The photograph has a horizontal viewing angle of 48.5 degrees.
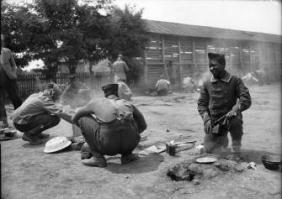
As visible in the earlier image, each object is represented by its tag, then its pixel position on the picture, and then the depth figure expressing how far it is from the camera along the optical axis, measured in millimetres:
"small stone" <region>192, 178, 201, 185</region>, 3672
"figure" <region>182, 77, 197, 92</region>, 18484
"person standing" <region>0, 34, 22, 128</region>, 7363
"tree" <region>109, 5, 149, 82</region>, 16359
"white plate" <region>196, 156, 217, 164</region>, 4145
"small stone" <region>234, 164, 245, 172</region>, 3914
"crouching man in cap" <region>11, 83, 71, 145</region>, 5633
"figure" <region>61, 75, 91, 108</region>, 9164
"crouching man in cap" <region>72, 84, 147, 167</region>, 4141
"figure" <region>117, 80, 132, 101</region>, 11125
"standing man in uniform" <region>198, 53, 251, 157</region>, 4414
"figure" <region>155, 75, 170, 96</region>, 16406
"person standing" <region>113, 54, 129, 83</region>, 12562
